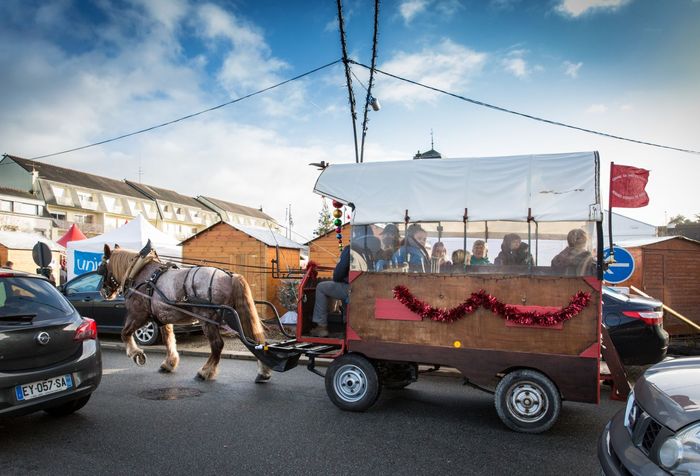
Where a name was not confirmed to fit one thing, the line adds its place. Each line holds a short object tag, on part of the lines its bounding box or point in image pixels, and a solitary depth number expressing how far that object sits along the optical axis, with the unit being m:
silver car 2.44
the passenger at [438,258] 5.47
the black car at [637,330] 7.05
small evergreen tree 37.78
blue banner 15.97
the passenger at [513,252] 5.15
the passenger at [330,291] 6.08
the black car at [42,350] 4.42
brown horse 7.28
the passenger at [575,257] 4.93
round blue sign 8.40
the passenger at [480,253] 5.30
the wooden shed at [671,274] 11.55
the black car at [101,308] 10.45
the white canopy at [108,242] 15.72
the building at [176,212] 61.12
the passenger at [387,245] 5.70
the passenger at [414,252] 5.54
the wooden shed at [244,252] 13.70
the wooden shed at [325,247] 15.73
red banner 6.82
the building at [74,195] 49.03
